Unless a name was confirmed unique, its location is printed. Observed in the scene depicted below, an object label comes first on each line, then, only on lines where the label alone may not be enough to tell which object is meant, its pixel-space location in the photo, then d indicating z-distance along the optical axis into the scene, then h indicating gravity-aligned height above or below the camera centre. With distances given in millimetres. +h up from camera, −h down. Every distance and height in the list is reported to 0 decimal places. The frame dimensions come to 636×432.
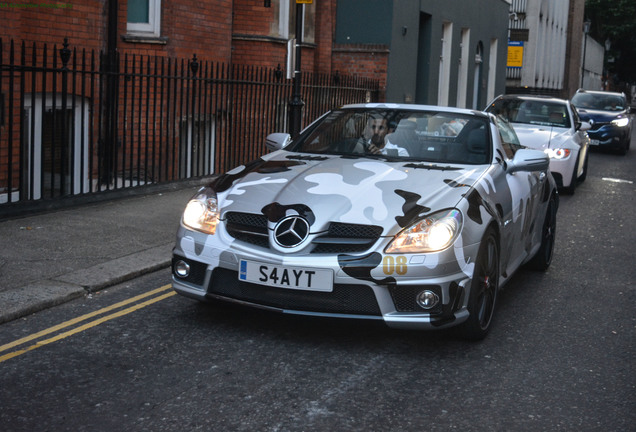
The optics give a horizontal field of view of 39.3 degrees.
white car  14195 -384
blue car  24328 -304
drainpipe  10680 -438
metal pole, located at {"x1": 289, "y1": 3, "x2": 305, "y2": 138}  13039 -155
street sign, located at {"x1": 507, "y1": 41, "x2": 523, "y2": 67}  38144 +2219
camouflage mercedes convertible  5070 -828
